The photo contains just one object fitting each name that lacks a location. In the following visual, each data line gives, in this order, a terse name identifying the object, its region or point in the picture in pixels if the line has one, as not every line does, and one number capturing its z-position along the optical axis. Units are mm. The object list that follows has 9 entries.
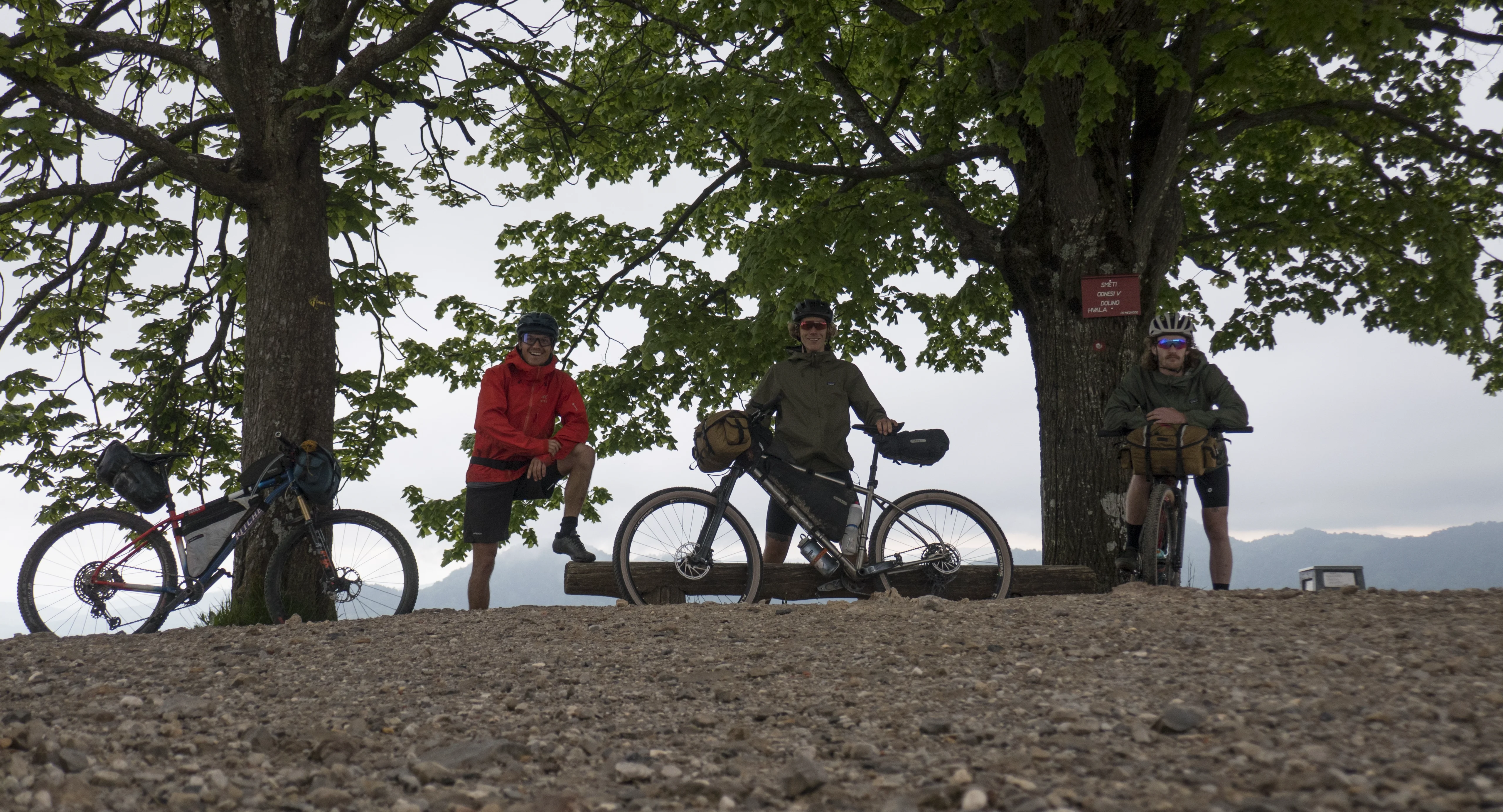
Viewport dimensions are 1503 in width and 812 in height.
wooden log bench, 7438
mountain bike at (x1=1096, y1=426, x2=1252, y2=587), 7477
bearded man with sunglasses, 7555
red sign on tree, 9438
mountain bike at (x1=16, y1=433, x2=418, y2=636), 7969
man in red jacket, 7520
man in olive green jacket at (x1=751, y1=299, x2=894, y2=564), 7613
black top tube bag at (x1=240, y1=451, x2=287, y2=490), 8078
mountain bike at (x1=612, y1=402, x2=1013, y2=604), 7293
